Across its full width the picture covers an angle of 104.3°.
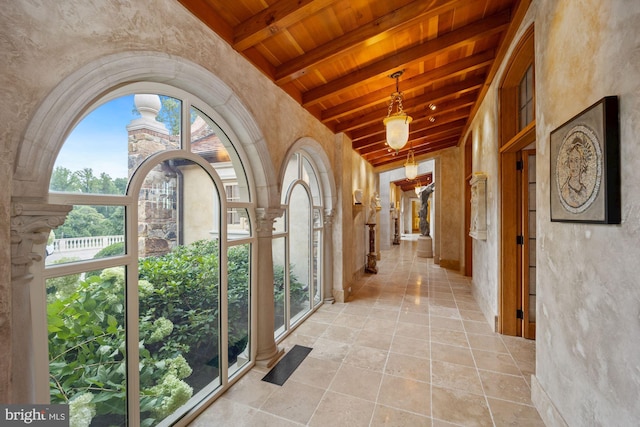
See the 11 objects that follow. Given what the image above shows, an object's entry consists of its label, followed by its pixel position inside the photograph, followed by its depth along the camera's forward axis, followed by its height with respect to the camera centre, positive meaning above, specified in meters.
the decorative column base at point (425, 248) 8.80 -1.25
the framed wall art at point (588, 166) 1.14 +0.24
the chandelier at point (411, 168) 6.19 +1.12
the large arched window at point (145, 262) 1.33 -0.31
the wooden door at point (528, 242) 2.97 -0.36
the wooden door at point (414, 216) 20.88 -0.30
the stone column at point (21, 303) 1.01 -0.36
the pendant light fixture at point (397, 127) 2.90 +1.02
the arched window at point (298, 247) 3.23 -0.48
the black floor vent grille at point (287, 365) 2.38 -1.57
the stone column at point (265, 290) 2.58 -0.81
